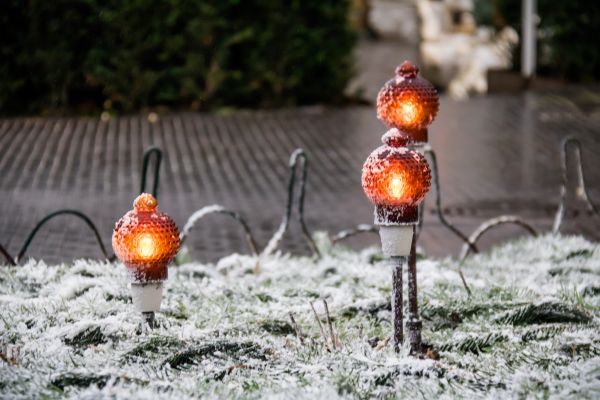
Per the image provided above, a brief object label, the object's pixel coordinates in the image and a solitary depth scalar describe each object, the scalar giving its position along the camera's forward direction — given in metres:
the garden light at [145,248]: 3.83
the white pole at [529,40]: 16.45
